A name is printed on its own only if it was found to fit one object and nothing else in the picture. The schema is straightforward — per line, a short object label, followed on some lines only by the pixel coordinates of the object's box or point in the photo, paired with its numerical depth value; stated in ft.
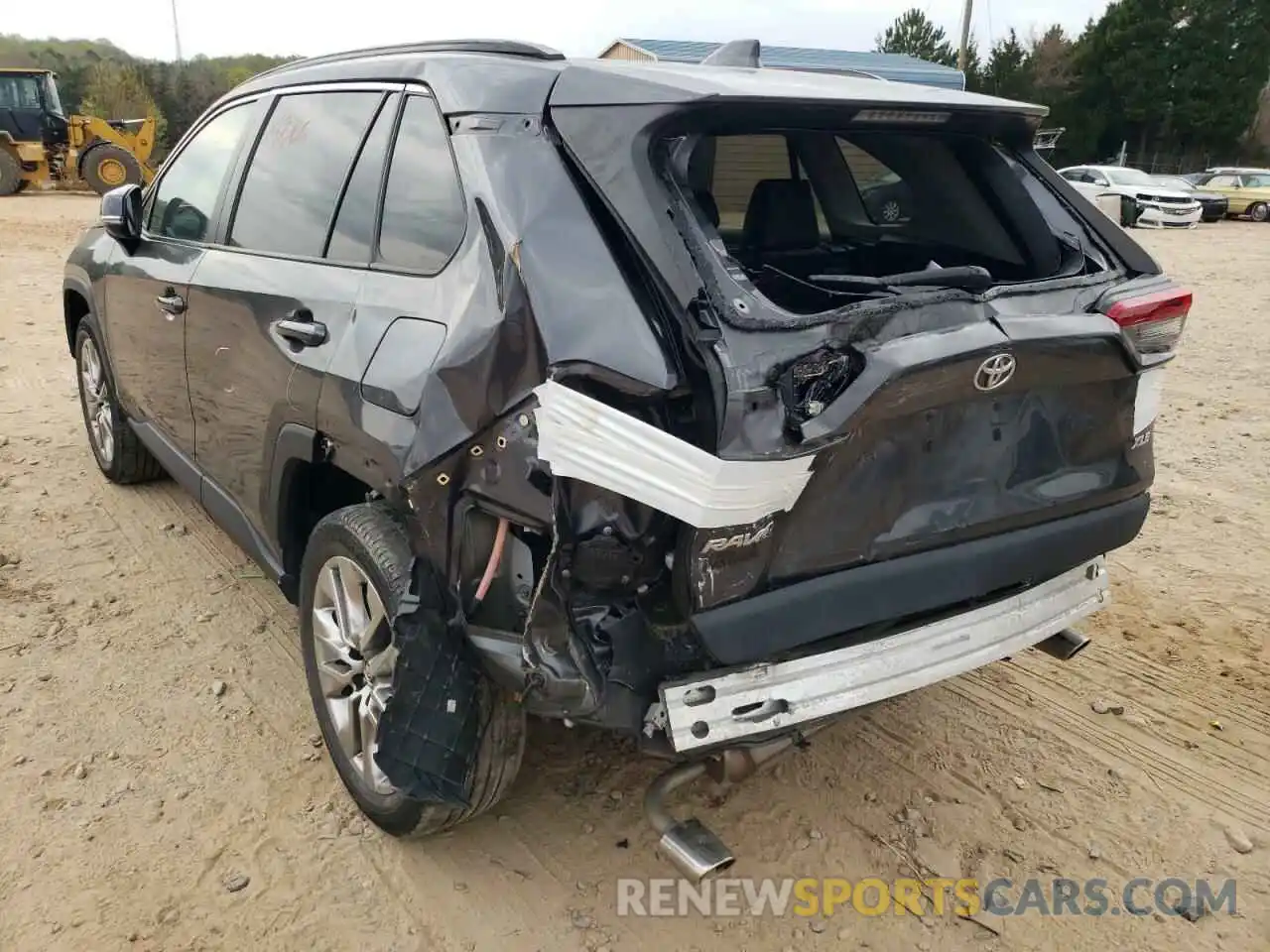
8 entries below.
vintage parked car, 86.99
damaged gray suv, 6.31
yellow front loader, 72.33
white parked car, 73.31
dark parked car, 84.74
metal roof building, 76.23
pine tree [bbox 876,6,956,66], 158.61
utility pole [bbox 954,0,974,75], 97.76
